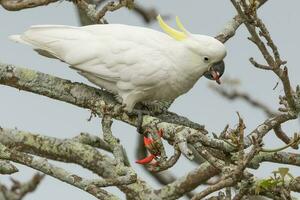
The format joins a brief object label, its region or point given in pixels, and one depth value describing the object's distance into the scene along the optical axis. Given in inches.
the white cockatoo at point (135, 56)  275.0
